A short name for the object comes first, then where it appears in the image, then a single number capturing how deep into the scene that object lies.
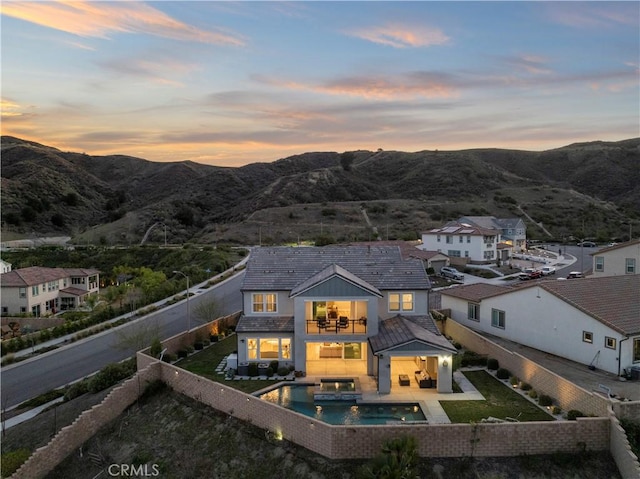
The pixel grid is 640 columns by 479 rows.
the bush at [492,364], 24.80
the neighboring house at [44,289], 51.91
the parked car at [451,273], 56.22
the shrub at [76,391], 26.02
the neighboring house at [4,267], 60.97
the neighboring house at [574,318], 23.11
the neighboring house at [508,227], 79.88
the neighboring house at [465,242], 66.88
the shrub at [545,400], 19.98
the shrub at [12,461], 19.22
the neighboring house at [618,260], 36.33
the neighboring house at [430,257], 60.82
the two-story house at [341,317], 23.30
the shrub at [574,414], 18.32
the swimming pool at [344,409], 19.45
